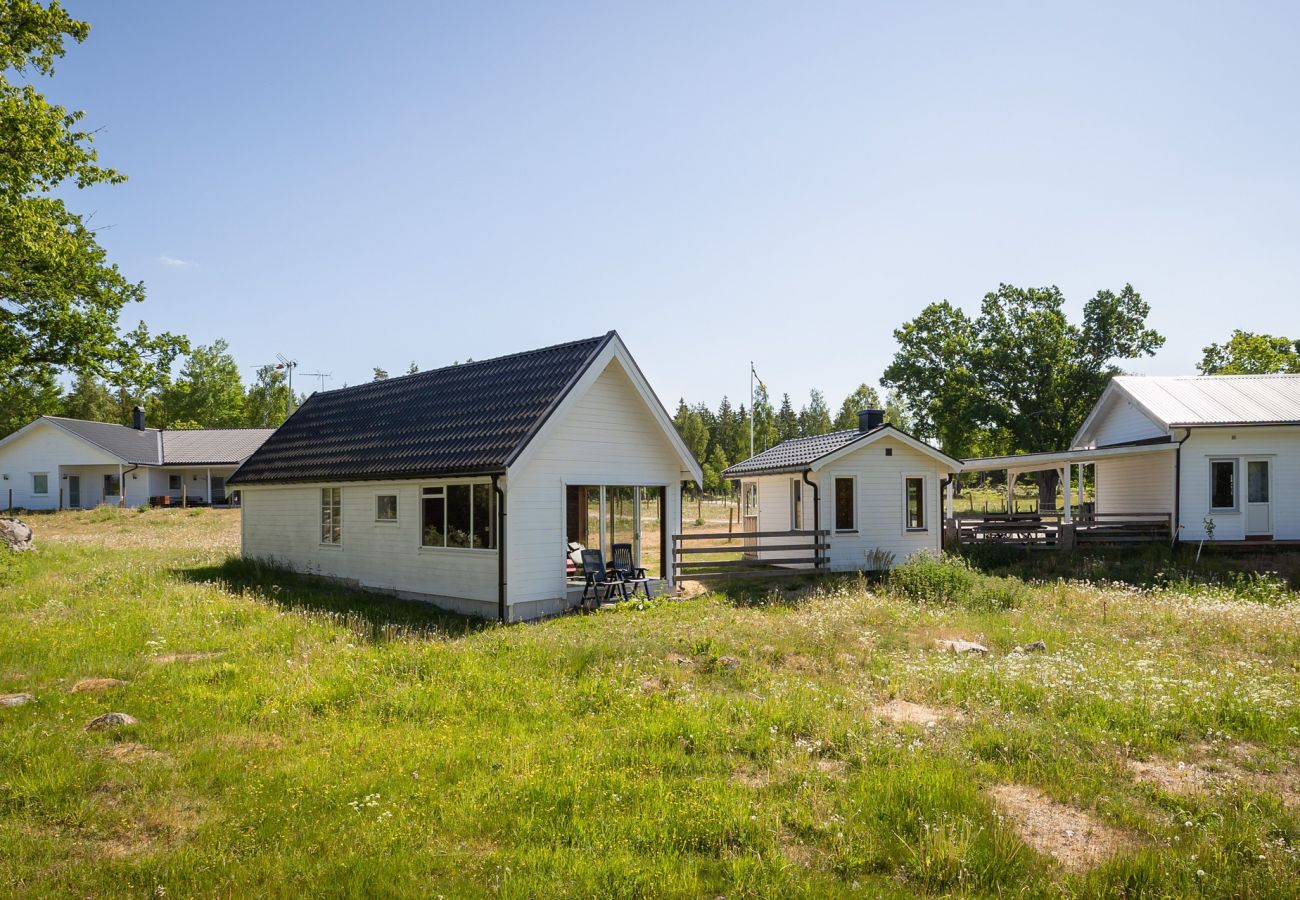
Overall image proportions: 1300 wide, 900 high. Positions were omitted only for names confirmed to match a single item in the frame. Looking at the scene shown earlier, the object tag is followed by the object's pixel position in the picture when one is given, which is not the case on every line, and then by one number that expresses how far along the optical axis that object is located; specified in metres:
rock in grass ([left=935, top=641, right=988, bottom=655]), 12.04
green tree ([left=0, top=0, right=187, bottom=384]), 13.86
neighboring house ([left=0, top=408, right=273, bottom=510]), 48.09
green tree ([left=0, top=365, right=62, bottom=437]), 68.31
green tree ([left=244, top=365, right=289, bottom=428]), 89.94
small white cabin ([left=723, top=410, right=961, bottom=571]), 22.67
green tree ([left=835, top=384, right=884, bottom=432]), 78.06
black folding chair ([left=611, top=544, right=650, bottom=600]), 16.72
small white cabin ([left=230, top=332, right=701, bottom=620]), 15.26
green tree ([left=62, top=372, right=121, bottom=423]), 80.62
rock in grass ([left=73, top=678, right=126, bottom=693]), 9.29
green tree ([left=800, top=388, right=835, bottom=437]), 80.44
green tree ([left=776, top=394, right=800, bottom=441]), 88.44
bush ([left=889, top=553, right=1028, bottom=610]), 16.66
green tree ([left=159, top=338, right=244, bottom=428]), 78.19
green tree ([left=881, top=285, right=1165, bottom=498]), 40.78
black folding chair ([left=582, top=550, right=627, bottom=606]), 16.19
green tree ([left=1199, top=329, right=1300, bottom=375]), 48.34
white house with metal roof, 24.77
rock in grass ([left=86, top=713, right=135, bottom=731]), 8.00
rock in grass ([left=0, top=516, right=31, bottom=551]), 21.12
